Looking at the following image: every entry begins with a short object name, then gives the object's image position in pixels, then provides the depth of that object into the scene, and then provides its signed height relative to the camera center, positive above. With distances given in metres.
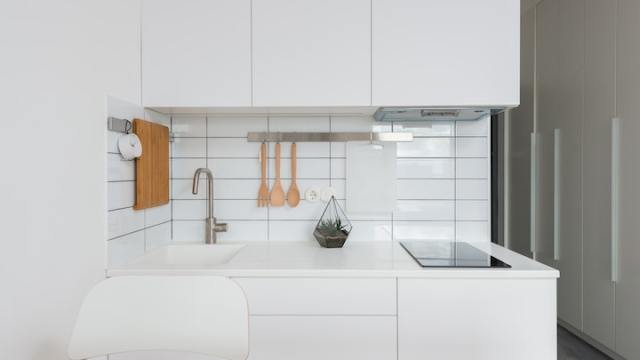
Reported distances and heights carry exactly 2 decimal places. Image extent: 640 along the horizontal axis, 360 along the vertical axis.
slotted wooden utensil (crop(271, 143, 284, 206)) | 2.29 -0.08
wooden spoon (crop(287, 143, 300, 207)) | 2.29 -0.06
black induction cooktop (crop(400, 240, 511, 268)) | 1.75 -0.34
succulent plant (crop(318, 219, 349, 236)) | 2.14 -0.26
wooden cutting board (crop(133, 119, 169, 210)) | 1.89 +0.05
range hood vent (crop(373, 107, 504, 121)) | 1.99 +0.31
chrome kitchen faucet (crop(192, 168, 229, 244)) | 2.24 -0.25
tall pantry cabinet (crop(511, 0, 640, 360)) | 2.37 +0.10
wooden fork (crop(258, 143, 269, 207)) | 2.30 -0.05
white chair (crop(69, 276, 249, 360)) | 1.14 -0.38
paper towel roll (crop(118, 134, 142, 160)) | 1.75 +0.13
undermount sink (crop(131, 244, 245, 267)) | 2.21 -0.40
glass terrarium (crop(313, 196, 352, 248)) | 2.13 -0.26
